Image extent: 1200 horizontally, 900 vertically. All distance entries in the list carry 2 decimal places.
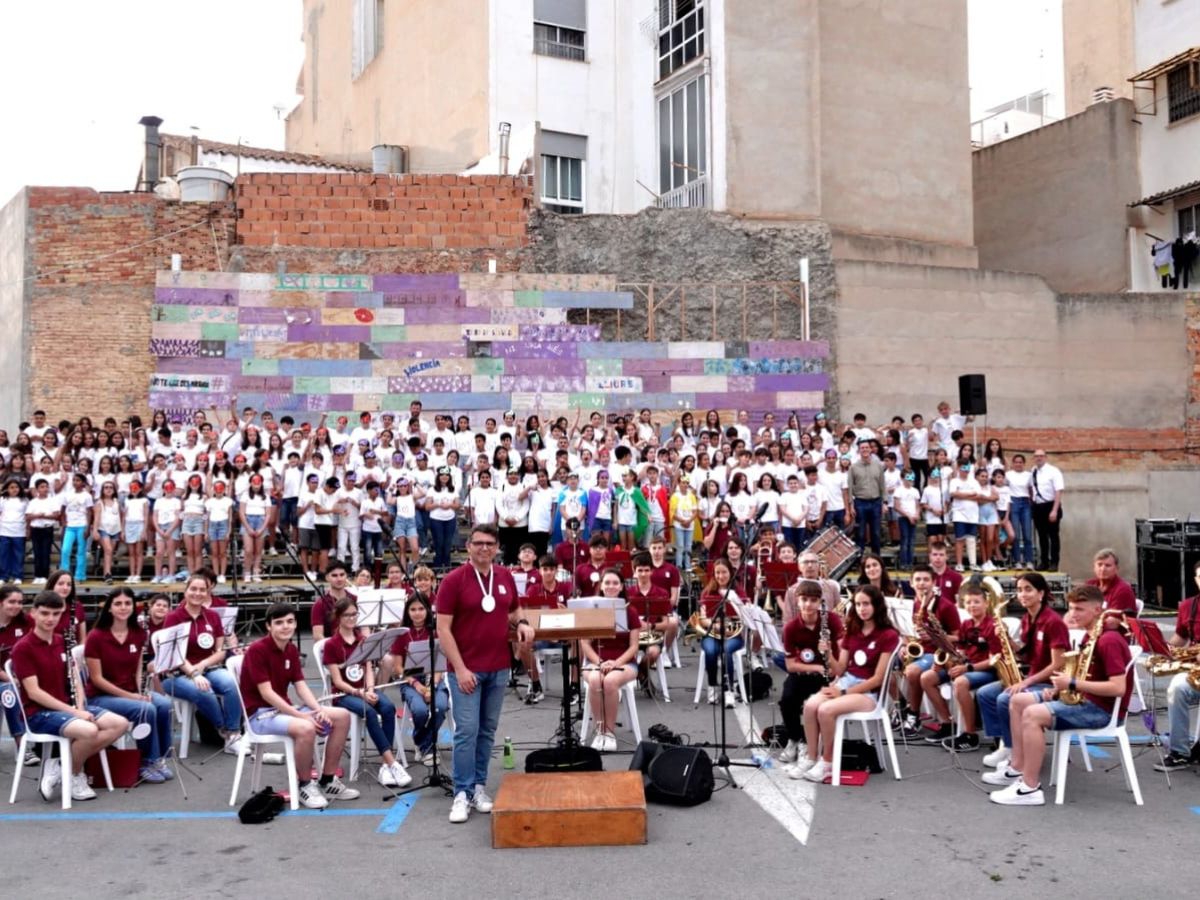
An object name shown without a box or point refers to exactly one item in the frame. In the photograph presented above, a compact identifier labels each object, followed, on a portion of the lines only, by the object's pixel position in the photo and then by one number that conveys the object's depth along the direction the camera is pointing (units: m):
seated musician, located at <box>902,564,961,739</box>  9.44
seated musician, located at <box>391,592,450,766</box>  8.56
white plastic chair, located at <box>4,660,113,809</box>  7.84
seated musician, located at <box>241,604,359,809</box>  7.75
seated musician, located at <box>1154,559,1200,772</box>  8.41
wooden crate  6.61
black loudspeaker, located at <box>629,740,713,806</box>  7.45
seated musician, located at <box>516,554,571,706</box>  10.98
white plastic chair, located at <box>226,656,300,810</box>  7.63
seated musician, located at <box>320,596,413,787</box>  8.32
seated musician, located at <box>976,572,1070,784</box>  8.00
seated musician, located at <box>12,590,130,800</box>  7.95
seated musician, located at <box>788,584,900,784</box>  8.13
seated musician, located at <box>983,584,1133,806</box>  7.50
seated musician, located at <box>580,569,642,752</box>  9.19
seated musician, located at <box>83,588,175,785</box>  8.43
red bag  8.30
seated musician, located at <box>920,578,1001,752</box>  8.94
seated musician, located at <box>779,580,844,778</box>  8.71
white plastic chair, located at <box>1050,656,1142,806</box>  7.53
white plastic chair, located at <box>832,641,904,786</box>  8.05
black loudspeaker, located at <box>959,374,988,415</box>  18.58
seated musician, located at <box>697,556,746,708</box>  10.80
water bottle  8.62
